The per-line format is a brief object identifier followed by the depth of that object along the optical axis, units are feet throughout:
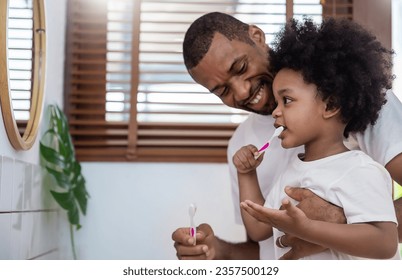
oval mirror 5.75
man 4.99
